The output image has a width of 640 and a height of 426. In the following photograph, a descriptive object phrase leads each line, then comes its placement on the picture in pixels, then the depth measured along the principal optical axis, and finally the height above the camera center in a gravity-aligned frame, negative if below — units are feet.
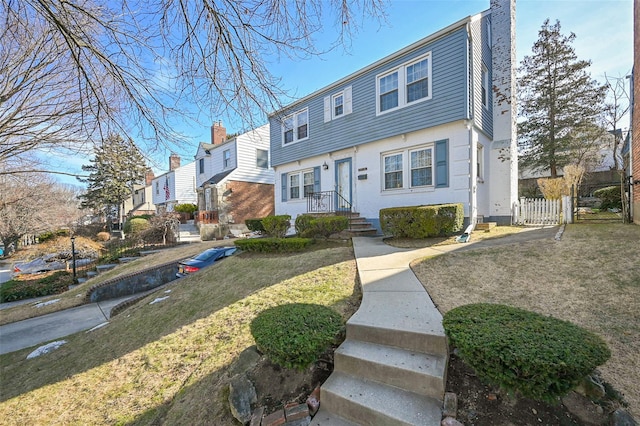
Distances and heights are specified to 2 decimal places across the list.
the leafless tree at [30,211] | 46.75 +0.48
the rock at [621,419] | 5.85 -4.54
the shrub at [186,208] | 72.49 +0.87
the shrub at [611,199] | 42.94 +1.04
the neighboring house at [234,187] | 56.95 +5.09
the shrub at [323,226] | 29.84 -1.80
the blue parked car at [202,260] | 25.99 -4.80
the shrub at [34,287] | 32.54 -9.16
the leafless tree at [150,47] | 11.09 +7.33
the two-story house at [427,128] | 27.94 +9.33
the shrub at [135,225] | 66.31 -3.11
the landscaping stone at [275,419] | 7.49 -5.66
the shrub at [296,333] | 8.05 -3.79
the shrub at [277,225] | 33.83 -1.81
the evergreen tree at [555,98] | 61.67 +24.33
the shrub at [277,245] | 27.25 -3.44
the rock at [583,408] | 6.22 -4.71
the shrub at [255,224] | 41.10 -2.09
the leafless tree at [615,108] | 55.21 +20.63
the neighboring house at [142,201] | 103.65 +4.51
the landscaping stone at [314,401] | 7.84 -5.48
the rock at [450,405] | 6.65 -4.81
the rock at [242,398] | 7.95 -5.59
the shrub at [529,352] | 5.74 -3.16
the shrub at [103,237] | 67.82 -5.96
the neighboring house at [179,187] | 83.66 +7.47
